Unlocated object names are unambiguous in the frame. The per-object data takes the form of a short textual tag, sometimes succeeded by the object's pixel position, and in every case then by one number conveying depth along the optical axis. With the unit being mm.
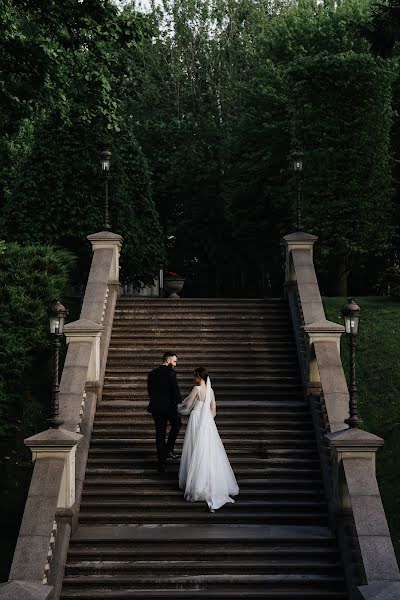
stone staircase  13742
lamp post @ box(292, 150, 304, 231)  24094
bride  15484
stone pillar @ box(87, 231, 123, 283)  24469
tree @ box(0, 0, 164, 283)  33594
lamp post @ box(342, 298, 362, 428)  14461
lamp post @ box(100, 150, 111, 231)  24892
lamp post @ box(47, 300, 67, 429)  15380
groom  16266
